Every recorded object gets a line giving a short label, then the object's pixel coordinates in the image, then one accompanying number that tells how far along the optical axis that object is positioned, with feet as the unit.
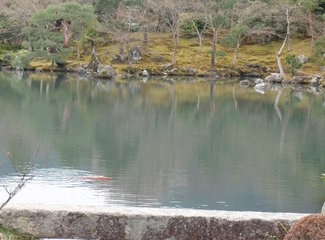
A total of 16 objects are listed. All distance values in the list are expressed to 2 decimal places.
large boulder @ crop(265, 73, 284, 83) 210.79
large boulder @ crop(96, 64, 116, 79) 210.59
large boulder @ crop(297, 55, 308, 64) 222.93
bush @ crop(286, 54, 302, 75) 210.38
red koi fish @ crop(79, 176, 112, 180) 57.32
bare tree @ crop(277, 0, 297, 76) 211.82
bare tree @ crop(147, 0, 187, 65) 232.32
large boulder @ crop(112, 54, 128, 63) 232.73
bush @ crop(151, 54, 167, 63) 235.61
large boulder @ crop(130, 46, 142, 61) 232.53
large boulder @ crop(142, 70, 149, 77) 224.12
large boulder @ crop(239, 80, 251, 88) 196.32
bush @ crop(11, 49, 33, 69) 208.03
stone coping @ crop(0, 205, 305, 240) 22.95
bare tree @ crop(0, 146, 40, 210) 54.57
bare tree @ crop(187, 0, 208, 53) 230.48
